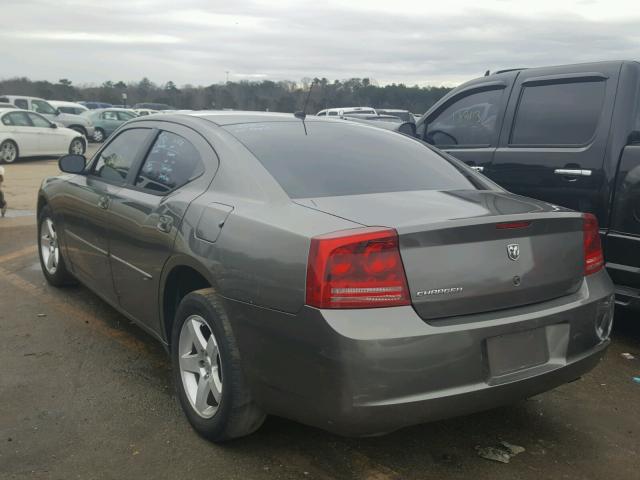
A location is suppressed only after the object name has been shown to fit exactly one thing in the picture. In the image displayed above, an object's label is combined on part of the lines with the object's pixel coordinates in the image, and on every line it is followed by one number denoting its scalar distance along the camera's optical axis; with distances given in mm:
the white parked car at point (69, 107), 27094
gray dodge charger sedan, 2494
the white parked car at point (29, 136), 17594
